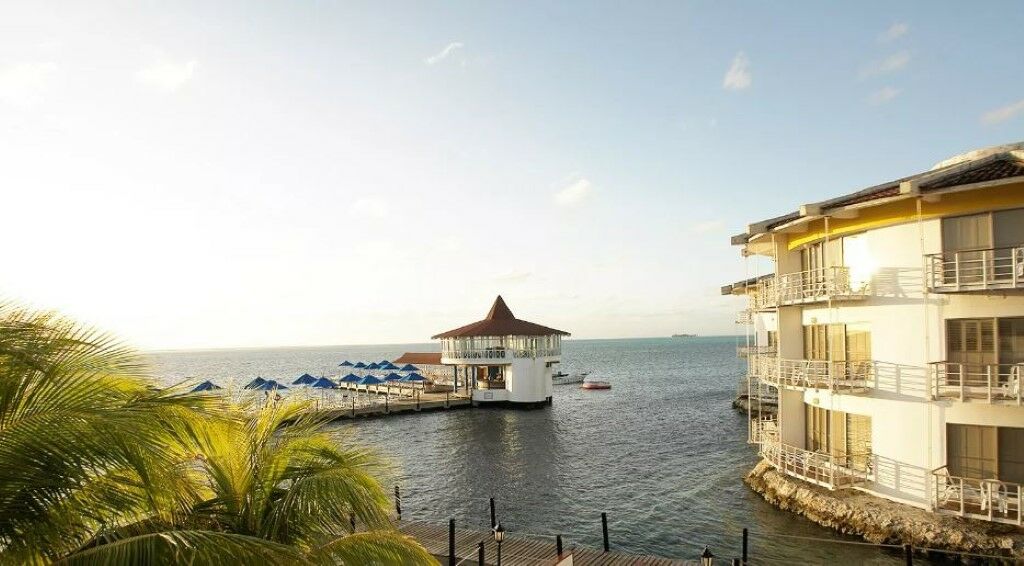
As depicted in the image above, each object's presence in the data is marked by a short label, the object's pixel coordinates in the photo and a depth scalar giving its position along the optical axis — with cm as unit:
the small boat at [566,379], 9347
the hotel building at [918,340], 1708
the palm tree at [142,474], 450
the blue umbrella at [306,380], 5777
